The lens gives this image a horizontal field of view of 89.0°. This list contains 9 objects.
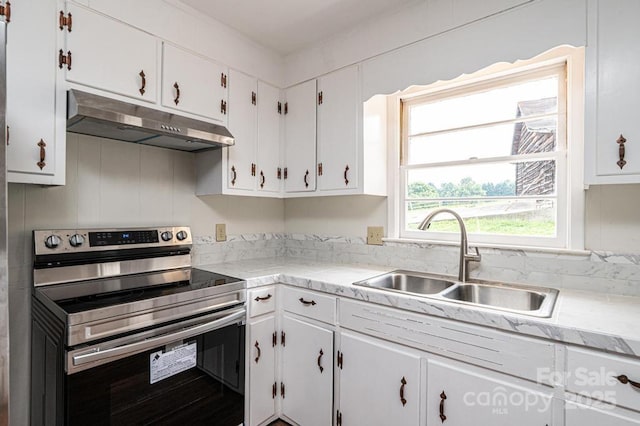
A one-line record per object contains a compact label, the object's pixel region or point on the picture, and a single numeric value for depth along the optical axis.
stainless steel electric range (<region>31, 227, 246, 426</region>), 1.21
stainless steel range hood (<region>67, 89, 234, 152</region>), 1.40
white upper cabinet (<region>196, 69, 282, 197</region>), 2.08
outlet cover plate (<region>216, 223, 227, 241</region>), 2.32
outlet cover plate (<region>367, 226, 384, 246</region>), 2.24
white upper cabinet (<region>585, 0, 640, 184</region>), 1.25
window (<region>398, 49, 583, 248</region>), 1.69
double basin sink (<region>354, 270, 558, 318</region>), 1.54
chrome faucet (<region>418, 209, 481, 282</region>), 1.76
